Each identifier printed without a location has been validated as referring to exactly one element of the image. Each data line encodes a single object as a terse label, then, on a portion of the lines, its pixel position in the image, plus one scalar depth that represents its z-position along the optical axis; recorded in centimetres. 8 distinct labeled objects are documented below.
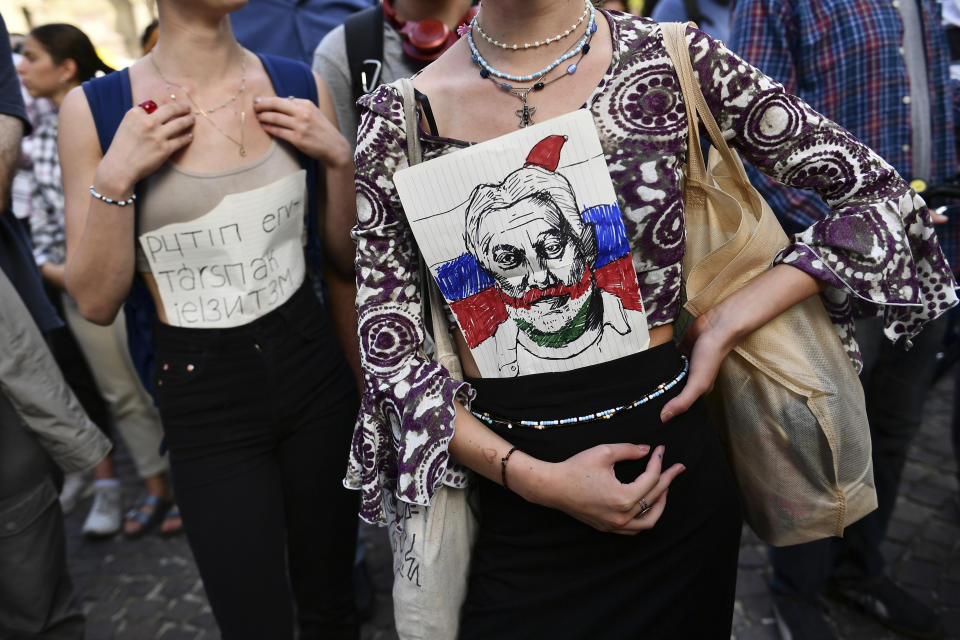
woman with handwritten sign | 196
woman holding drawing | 145
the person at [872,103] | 253
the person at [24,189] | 413
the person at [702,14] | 351
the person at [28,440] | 231
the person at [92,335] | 416
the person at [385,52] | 255
